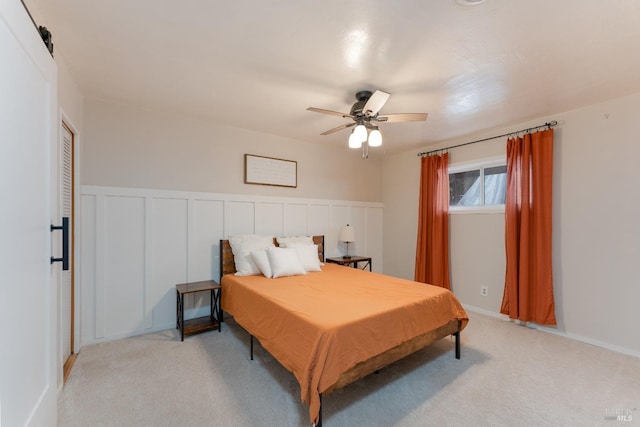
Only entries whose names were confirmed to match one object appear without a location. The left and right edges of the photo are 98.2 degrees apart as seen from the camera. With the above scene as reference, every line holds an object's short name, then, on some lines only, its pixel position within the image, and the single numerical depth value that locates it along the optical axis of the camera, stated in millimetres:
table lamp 4430
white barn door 915
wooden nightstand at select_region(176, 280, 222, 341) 2929
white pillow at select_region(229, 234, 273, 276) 3264
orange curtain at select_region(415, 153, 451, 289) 4172
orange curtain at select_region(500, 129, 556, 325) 3158
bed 1683
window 3750
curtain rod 3162
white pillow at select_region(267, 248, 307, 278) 3125
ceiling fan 2434
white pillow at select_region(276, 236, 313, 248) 3719
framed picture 3797
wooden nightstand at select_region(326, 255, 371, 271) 4312
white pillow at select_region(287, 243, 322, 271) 3473
